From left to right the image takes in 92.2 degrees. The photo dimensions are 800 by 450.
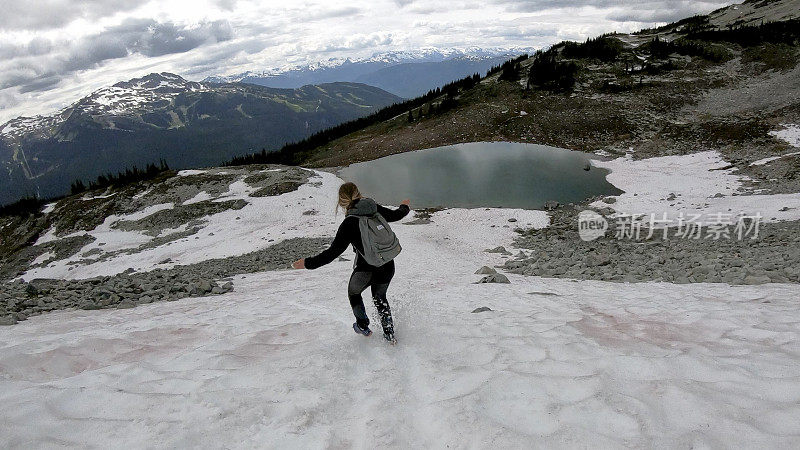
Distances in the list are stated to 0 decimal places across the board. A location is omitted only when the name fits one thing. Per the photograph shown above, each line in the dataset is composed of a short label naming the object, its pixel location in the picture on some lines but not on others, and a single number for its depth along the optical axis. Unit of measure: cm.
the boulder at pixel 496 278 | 1204
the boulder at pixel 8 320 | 852
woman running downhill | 580
